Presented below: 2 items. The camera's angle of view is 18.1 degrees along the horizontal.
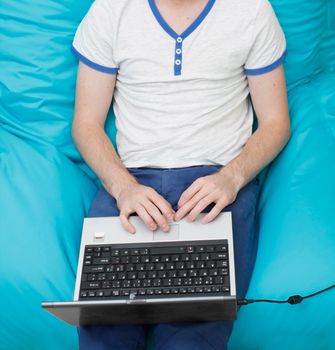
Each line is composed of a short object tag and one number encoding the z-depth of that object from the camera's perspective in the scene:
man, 2.18
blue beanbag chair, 2.05
